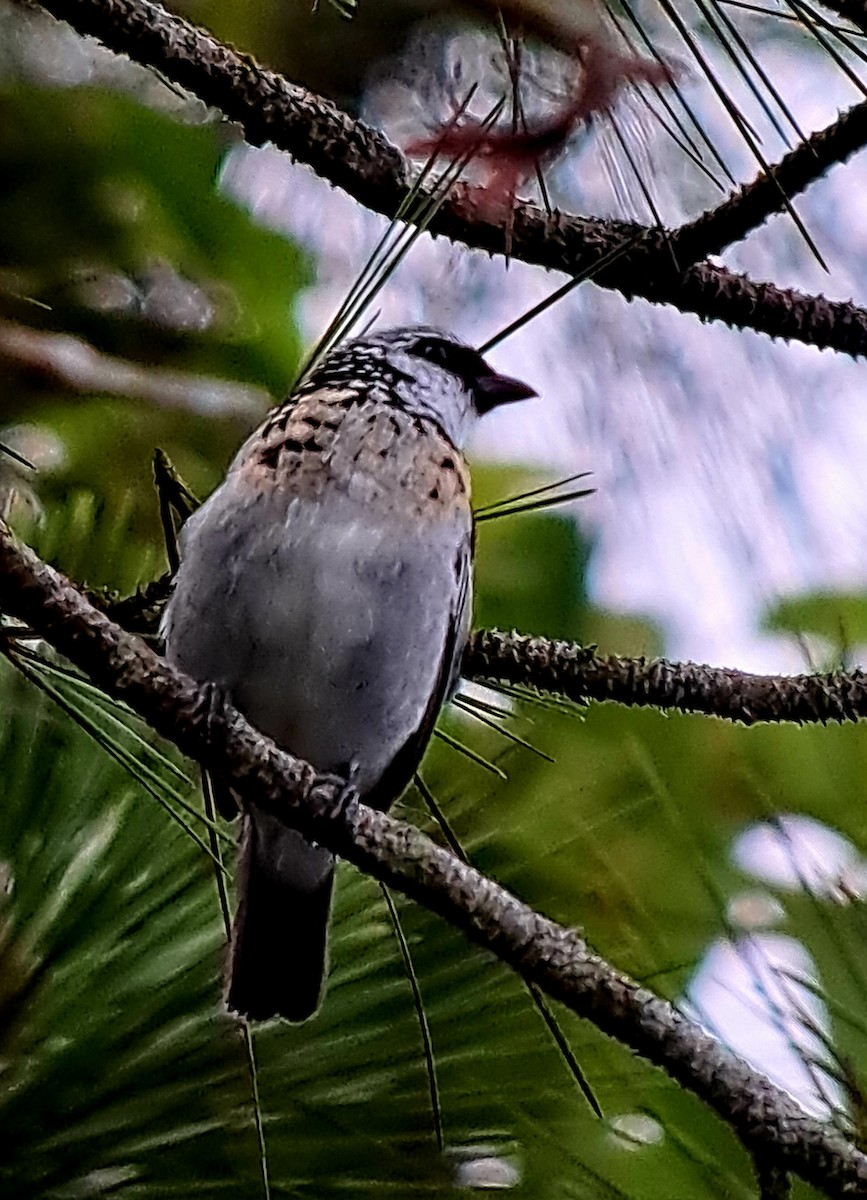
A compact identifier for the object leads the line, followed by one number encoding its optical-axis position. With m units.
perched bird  4.50
